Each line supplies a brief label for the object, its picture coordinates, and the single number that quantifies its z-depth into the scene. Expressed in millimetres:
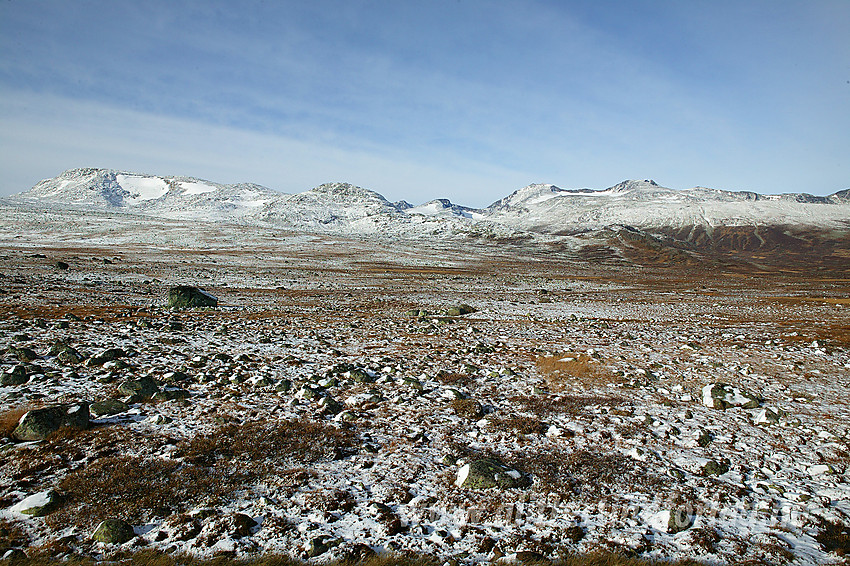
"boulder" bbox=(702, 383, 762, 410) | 12570
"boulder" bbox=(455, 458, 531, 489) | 8172
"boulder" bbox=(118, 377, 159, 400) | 11375
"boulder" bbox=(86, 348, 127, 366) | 13677
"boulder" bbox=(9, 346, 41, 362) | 13453
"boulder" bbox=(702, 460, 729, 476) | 9008
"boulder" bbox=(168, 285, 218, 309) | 26688
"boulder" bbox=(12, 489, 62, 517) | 6688
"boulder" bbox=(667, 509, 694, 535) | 7273
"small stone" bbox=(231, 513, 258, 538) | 6672
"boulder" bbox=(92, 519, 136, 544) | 6277
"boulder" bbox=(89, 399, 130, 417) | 10172
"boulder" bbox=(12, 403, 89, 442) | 8817
